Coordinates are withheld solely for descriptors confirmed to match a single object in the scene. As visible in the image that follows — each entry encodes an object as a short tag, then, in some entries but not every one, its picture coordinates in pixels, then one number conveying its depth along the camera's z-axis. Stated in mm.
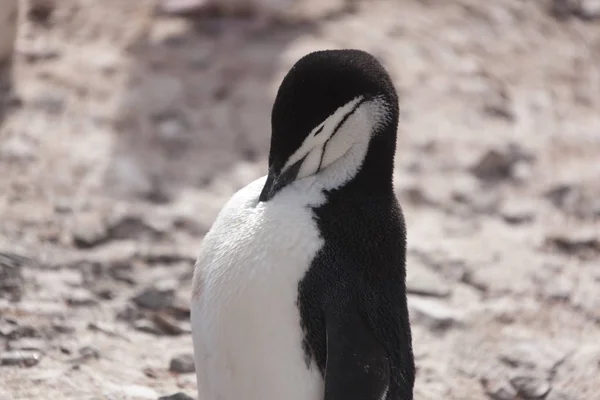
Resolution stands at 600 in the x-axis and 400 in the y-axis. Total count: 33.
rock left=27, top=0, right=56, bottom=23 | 7504
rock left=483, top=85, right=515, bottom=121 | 6980
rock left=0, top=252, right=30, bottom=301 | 4621
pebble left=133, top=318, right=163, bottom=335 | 4660
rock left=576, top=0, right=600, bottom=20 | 8281
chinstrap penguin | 3350
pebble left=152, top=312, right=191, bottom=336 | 4691
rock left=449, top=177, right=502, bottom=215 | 6125
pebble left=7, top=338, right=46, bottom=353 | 4219
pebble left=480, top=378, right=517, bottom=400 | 4477
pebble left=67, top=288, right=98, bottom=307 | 4754
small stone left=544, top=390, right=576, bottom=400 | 4445
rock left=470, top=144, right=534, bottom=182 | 6426
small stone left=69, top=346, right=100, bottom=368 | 4230
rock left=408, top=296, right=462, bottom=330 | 4957
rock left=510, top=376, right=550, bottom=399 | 4492
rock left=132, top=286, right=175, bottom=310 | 4867
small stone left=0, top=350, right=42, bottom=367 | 4105
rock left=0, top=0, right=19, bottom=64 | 6672
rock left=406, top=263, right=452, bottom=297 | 5230
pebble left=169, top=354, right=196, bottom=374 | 4348
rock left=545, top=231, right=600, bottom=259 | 5754
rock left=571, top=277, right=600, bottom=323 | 5195
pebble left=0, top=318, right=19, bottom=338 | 4266
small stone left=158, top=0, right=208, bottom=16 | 7539
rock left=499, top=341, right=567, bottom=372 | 4664
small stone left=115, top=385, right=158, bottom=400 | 4035
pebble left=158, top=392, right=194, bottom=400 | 4011
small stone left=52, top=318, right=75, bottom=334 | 4465
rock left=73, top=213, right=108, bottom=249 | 5344
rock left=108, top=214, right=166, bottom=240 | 5480
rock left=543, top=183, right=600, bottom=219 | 6098
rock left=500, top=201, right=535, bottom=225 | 6055
